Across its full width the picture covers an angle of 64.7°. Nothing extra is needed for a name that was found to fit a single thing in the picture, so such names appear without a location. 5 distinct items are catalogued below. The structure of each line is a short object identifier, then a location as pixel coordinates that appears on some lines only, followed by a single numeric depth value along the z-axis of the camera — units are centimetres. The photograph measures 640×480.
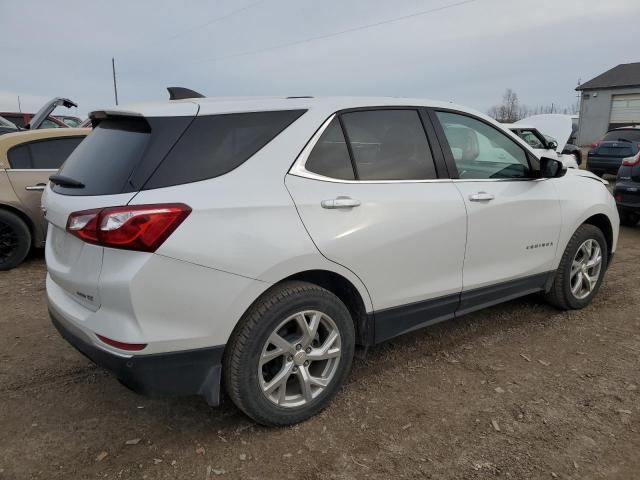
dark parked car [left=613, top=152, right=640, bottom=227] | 747
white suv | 221
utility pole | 3892
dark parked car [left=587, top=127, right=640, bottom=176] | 1309
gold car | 553
